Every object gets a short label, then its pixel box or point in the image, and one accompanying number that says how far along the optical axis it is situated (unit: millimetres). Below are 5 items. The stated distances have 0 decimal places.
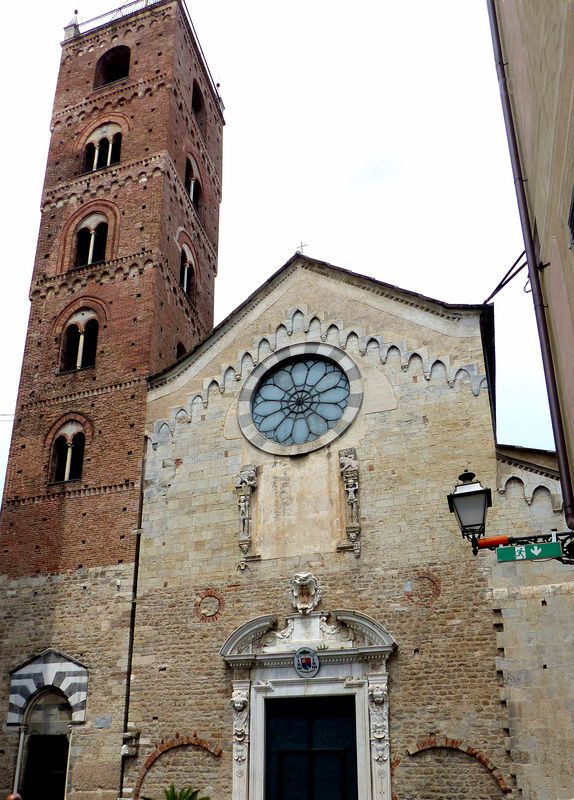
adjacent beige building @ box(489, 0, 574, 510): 5965
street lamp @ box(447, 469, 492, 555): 6910
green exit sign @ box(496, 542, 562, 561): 6480
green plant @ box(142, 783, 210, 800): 12477
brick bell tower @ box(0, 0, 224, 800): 15227
